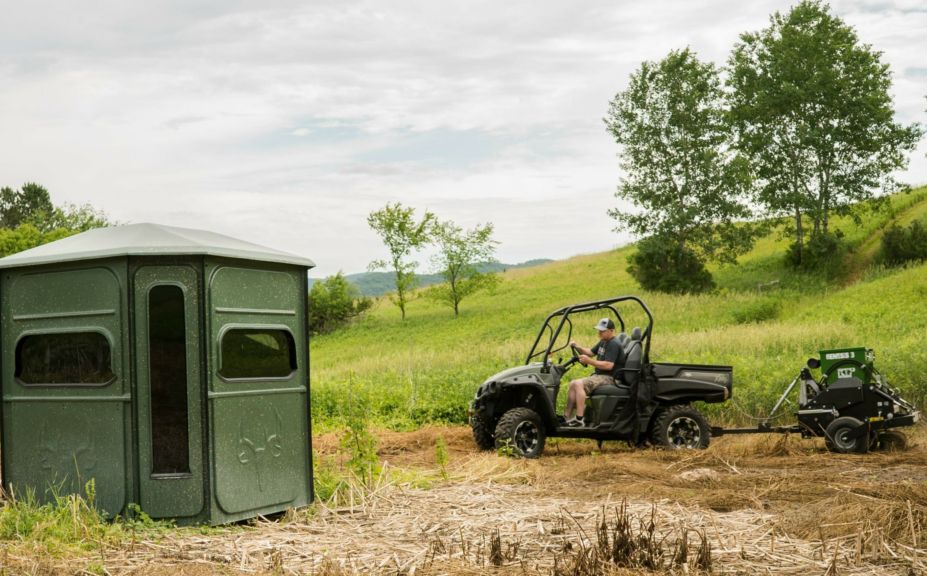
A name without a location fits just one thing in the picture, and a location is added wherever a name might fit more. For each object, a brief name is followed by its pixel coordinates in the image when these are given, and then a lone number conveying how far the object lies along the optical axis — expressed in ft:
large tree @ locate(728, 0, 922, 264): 148.36
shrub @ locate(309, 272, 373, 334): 173.99
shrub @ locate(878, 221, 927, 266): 135.23
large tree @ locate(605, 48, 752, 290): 150.71
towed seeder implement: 39.14
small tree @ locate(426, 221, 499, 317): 172.65
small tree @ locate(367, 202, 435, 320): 173.68
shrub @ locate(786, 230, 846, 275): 146.30
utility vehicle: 40.34
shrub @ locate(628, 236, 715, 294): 147.02
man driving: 40.60
